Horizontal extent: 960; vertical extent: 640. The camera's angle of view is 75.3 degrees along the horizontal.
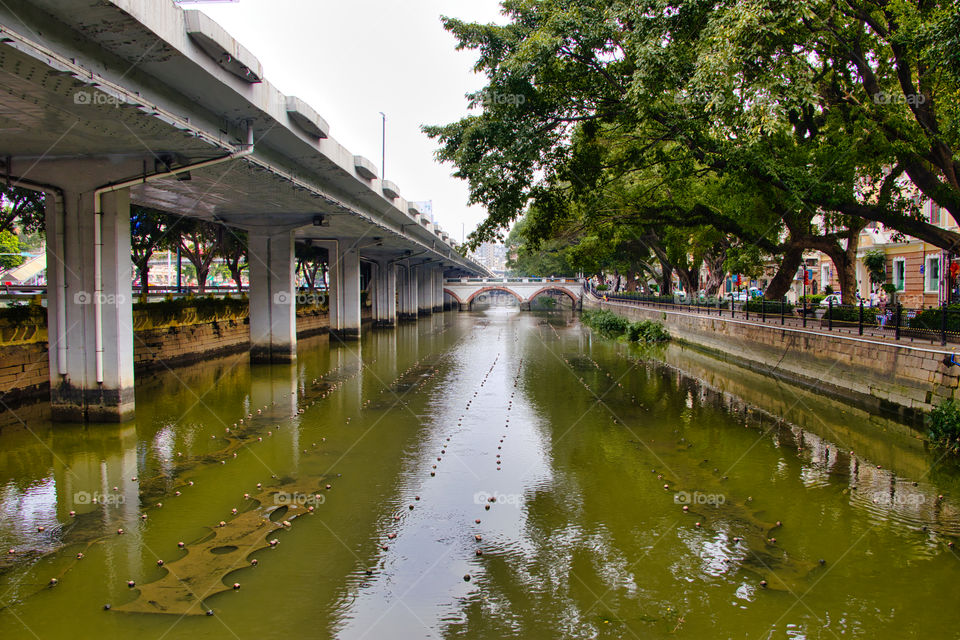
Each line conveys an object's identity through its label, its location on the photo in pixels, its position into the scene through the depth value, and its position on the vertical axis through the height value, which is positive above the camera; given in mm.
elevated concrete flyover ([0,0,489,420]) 7961 +2800
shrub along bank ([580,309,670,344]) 32344 -2091
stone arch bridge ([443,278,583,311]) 73938 +632
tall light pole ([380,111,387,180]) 31938 +7769
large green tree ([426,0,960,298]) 11727 +4259
